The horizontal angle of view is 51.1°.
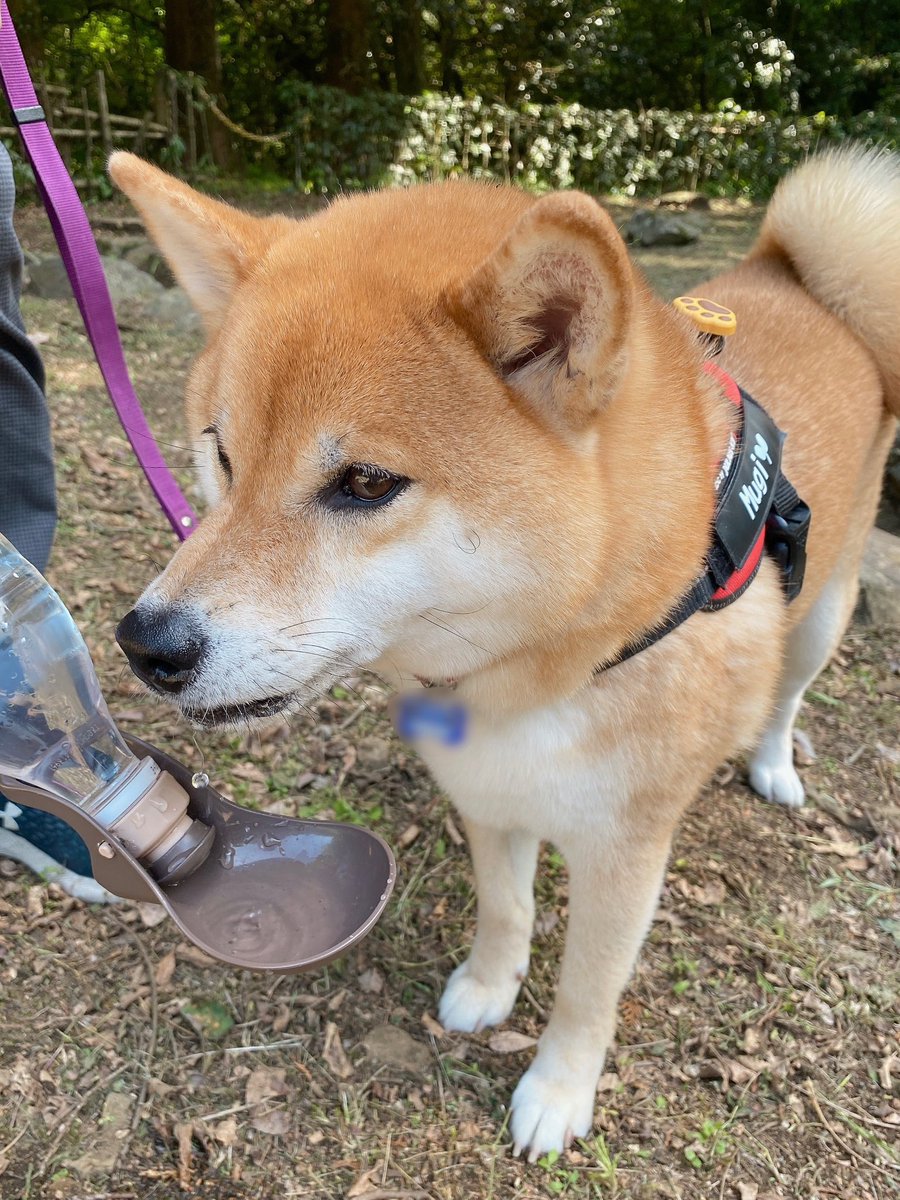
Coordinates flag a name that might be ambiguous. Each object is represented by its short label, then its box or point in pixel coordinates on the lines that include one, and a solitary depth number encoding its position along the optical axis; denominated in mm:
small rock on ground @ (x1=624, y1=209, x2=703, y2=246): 2146
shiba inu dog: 292
